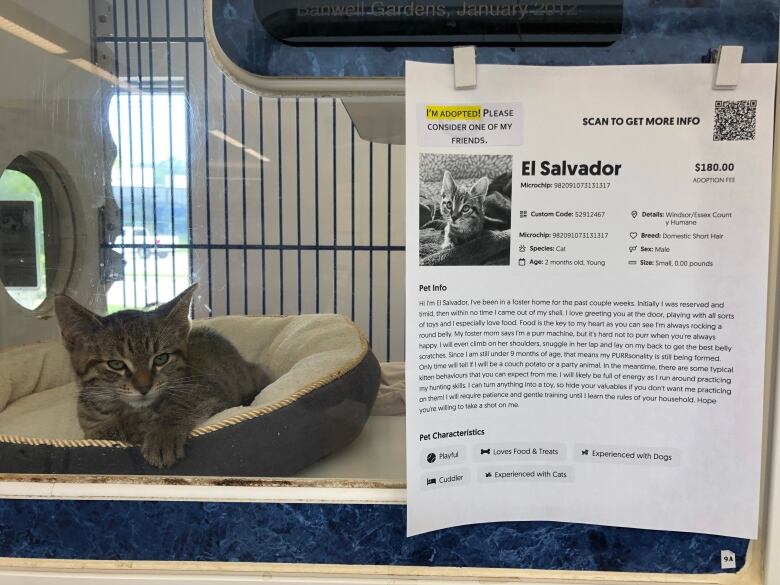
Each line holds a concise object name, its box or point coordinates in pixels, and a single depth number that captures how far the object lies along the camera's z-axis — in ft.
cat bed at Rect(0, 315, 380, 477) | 2.65
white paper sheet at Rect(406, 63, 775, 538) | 2.33
